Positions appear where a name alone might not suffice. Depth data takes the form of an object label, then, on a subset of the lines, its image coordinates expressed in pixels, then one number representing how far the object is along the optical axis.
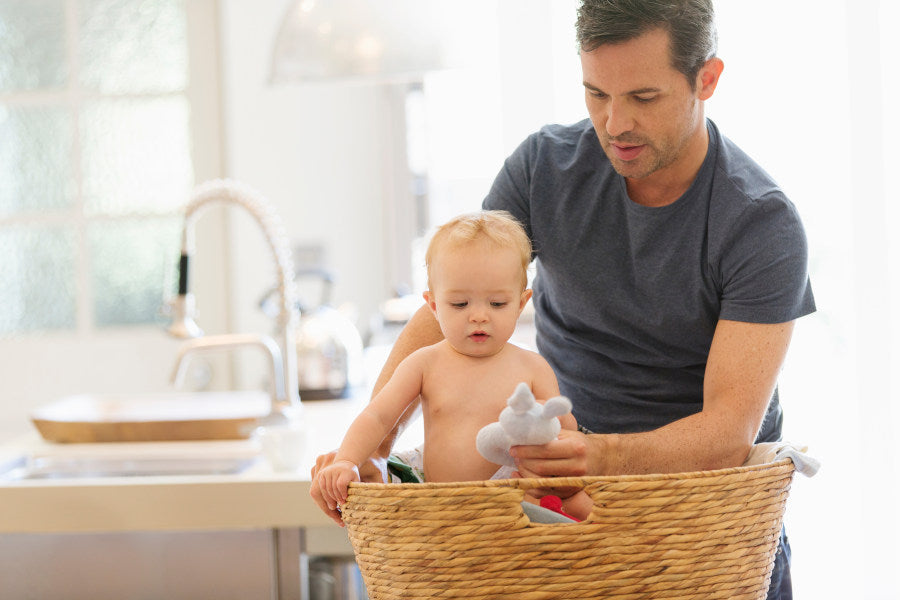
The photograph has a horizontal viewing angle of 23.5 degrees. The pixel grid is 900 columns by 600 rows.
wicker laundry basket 2.46
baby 2.73
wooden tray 3.50
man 2.72
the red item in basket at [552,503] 2.65
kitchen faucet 3.45
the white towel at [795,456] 2.55
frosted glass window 4.60
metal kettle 3.96
